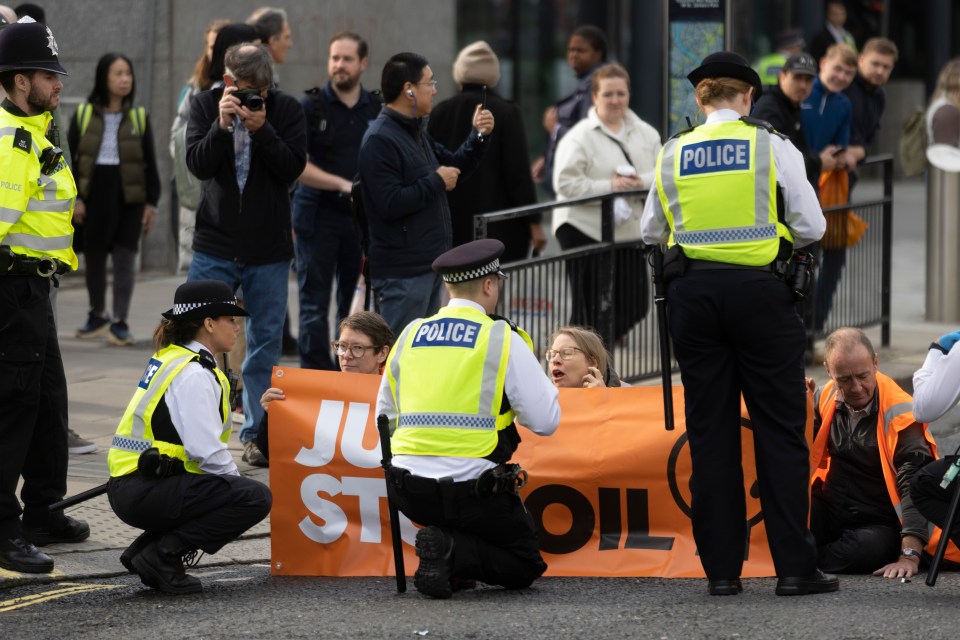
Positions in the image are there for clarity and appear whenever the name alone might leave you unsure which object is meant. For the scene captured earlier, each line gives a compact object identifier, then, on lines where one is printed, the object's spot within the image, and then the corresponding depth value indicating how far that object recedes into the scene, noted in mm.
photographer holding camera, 15703
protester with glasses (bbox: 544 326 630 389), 13789
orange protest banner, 12711
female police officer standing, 11383
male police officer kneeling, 11477
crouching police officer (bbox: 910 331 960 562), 11570
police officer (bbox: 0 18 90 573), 12250
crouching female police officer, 11859
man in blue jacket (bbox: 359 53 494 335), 15781
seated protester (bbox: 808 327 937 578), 12469
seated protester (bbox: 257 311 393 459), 13664
